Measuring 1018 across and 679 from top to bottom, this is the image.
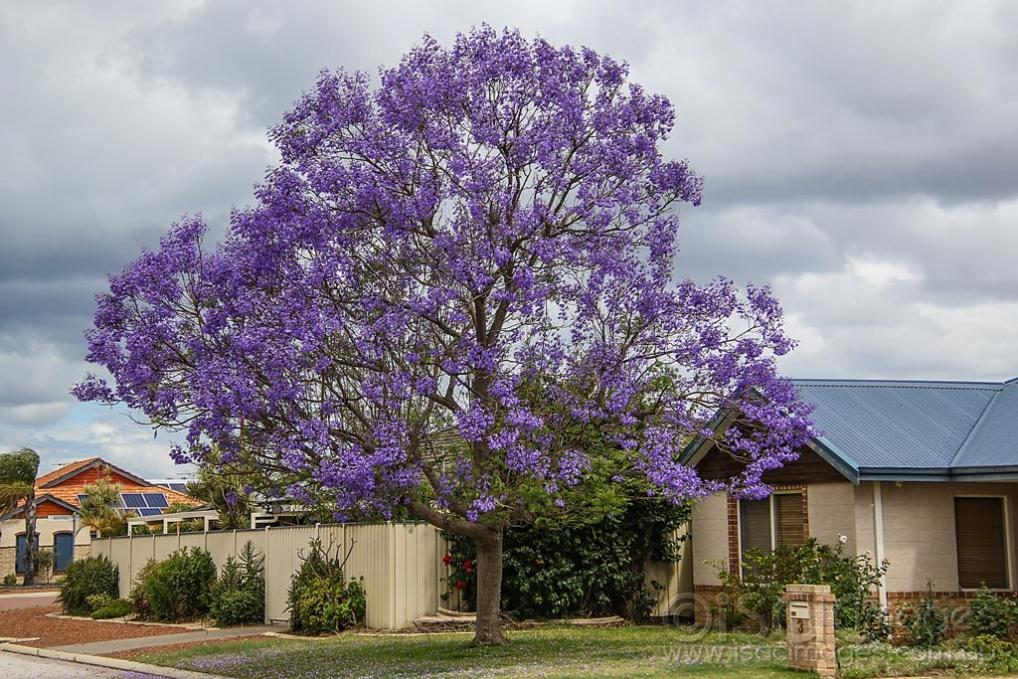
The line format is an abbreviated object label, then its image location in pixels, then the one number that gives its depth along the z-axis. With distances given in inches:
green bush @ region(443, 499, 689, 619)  938.7
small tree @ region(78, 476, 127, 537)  1822.3
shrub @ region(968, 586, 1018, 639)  749.3
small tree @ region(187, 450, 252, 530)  681.0
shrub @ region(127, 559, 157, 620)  1169.4
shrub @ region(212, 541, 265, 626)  1040.8
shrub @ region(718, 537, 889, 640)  762.2
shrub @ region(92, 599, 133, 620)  1208.2
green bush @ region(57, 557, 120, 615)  1304.1
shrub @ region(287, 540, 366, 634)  924.0
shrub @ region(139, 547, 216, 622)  1106.7
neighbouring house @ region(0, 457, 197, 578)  2139.4
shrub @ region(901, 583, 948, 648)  756.0
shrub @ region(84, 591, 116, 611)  1250.6
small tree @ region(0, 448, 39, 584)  2084.2
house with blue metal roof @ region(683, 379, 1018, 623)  794.8
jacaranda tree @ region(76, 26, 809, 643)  639.1
